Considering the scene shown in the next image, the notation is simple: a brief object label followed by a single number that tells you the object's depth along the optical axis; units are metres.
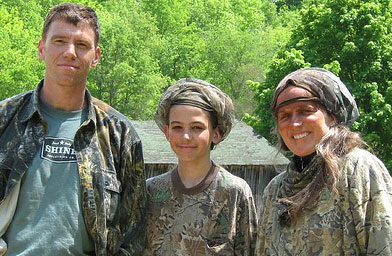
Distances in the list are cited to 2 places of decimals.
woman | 3.54
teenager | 4.48
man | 4.02
